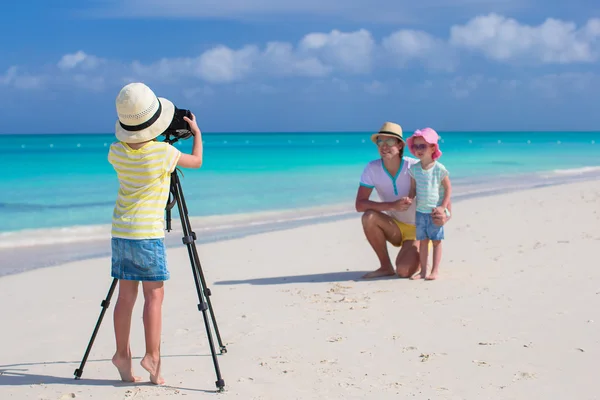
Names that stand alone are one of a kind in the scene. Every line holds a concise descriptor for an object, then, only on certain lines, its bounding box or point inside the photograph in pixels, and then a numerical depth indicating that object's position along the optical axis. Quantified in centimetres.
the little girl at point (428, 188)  570
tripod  348
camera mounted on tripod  352
